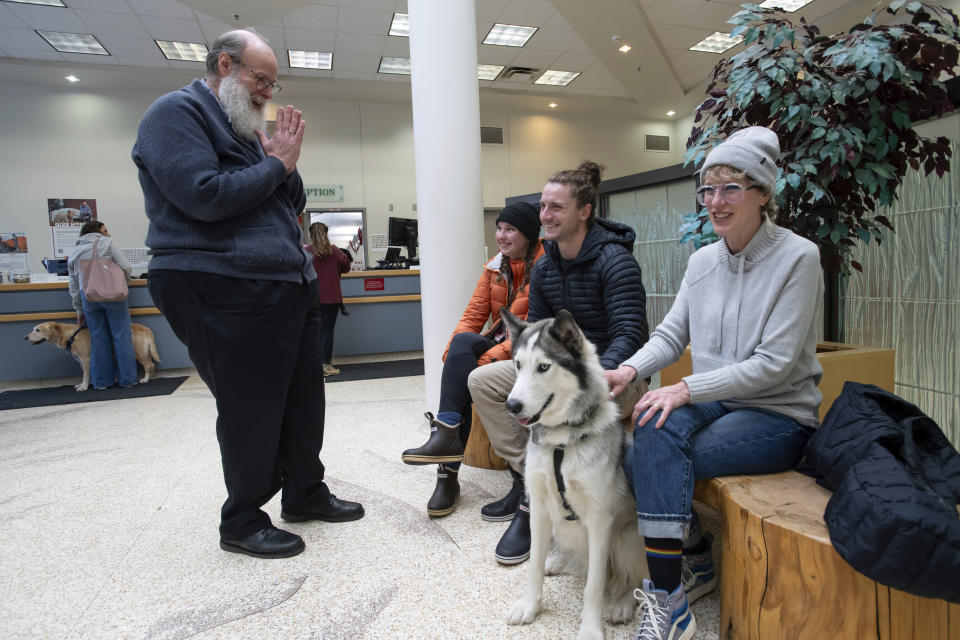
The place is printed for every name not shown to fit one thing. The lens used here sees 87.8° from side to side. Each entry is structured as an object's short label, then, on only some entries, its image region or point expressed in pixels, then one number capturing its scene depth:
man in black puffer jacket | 1.80
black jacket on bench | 0.89
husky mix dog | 1.36
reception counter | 5.32
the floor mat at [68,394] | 4.68
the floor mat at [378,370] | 5.42
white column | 3.02
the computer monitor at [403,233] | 6.72
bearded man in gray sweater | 1.62
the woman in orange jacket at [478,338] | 2.08
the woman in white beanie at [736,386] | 1.25
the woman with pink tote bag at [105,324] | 5.10
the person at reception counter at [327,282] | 5.60
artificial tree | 1.78
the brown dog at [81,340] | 5.07
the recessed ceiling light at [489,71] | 7.98
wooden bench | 1.02
